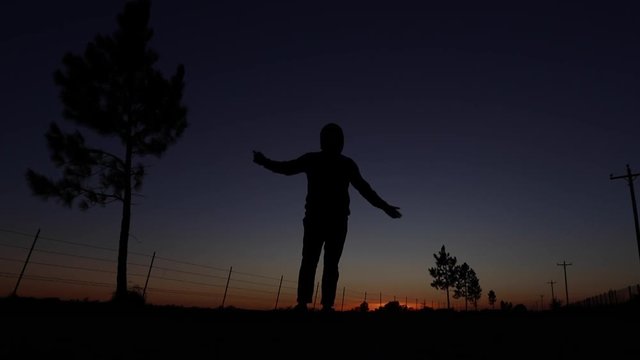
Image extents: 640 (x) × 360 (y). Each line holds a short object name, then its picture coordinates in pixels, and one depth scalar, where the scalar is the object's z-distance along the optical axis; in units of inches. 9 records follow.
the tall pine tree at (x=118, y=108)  619.2
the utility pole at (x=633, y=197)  1215.3
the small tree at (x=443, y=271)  2154.5
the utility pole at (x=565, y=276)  2603.3
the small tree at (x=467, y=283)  2341.3
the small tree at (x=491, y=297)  3592.5
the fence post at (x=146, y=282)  591.6
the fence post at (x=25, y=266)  489.2
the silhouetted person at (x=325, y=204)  201.3
